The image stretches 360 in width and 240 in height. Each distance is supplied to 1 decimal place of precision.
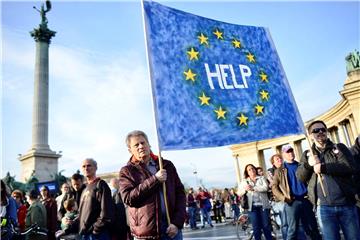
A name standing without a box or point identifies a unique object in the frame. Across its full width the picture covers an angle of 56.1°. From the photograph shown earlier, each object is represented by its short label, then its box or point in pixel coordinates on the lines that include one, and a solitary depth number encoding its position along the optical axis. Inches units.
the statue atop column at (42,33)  1598.2
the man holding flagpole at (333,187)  164.6
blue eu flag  170.9
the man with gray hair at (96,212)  191.2
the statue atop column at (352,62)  1173.1
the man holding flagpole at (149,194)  137.1
